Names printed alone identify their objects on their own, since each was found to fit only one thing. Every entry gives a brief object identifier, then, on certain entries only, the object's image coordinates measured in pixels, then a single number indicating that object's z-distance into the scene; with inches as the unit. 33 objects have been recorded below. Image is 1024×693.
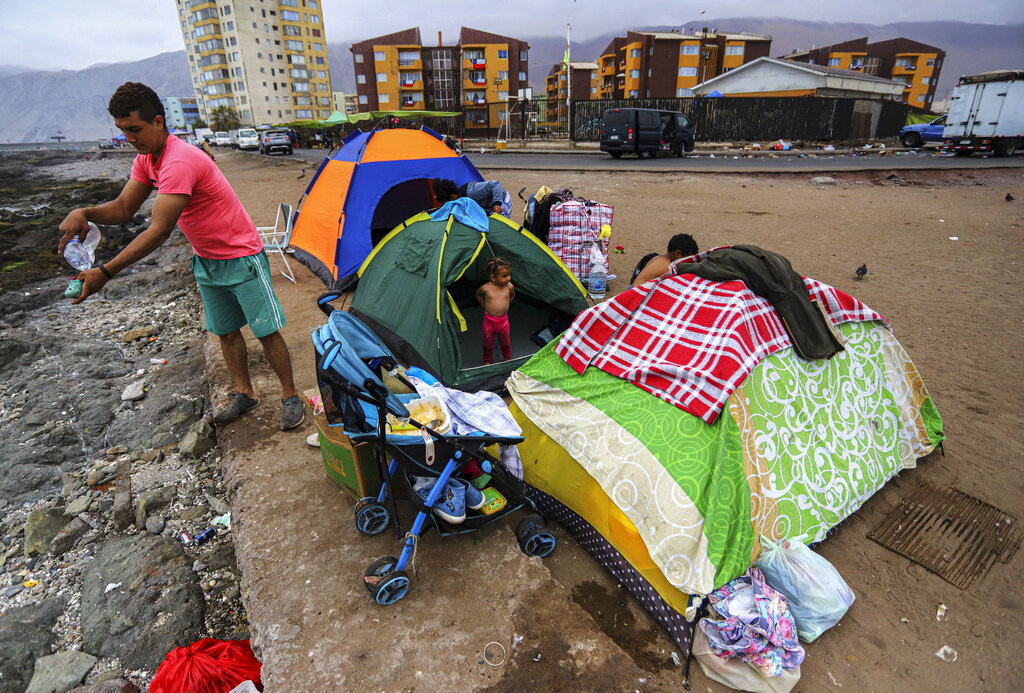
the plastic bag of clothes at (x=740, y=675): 87.5
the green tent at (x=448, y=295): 164.4
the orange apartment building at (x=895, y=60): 2081.7
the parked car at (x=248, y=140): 1498.5
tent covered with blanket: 98.9
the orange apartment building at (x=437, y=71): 1973.4
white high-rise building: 2529.5
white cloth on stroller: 107.3
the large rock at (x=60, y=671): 100.1
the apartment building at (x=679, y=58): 1852.9
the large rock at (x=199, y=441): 160.6
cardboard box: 117.7
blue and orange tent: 275.4
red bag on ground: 85.0
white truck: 642.8
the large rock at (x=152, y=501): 137.4
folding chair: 294.8
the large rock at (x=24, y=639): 102.7
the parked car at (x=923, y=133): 824.3
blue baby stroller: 100.1
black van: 743.7
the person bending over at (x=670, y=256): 175.3
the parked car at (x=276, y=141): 1227.2
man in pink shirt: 124.8
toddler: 179.6
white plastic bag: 96.8
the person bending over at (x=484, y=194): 273.2
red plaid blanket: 107.0
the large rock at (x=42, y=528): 132.6
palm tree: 2378.2
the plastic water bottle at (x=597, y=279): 266.7
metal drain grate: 115.4
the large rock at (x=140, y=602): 106.7
